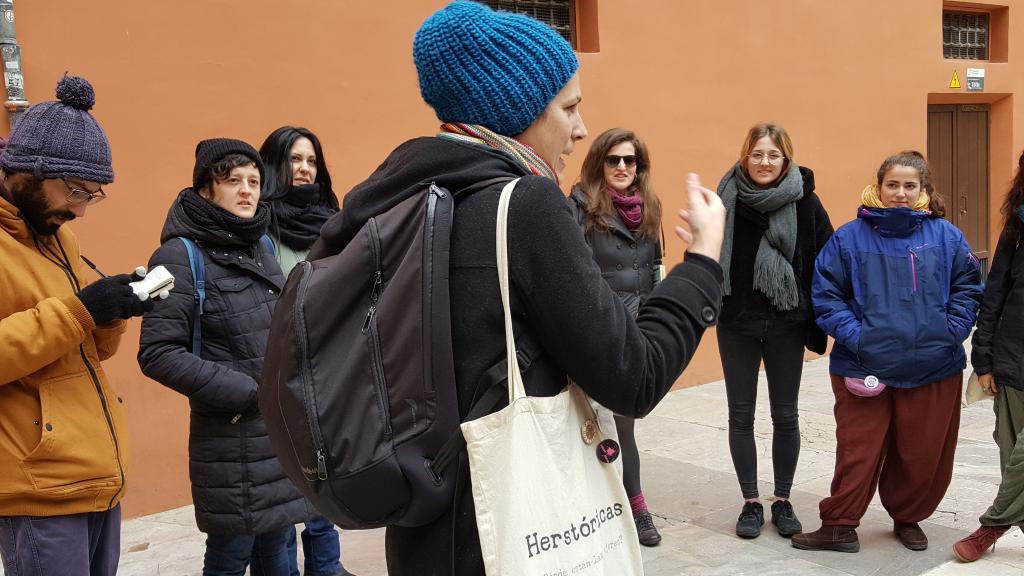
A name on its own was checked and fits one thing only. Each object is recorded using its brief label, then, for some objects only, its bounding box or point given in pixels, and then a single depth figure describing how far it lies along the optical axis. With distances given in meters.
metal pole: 4.20
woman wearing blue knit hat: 1.48
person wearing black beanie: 3.06
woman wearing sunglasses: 4.42
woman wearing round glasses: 4.29
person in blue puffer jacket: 3.99
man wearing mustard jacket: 2.35
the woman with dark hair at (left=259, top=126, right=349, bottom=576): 3.89
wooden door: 10.13
